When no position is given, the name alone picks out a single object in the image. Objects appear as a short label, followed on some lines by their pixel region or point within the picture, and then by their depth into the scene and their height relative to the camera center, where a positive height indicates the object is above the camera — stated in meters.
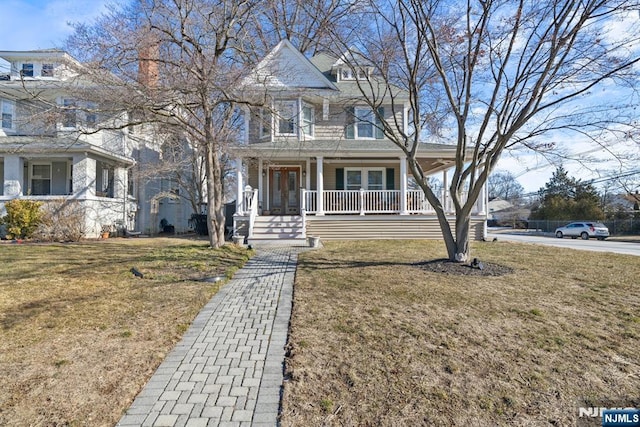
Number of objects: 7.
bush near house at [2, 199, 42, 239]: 13.25 -0.02
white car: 26.44 -0.78
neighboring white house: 14.83 +2.60
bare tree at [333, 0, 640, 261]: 6.67 +3.42
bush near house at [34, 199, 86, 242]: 12.95 -0.32
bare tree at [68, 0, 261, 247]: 8.80 +4.33
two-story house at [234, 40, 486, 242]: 13.44 +2.54
